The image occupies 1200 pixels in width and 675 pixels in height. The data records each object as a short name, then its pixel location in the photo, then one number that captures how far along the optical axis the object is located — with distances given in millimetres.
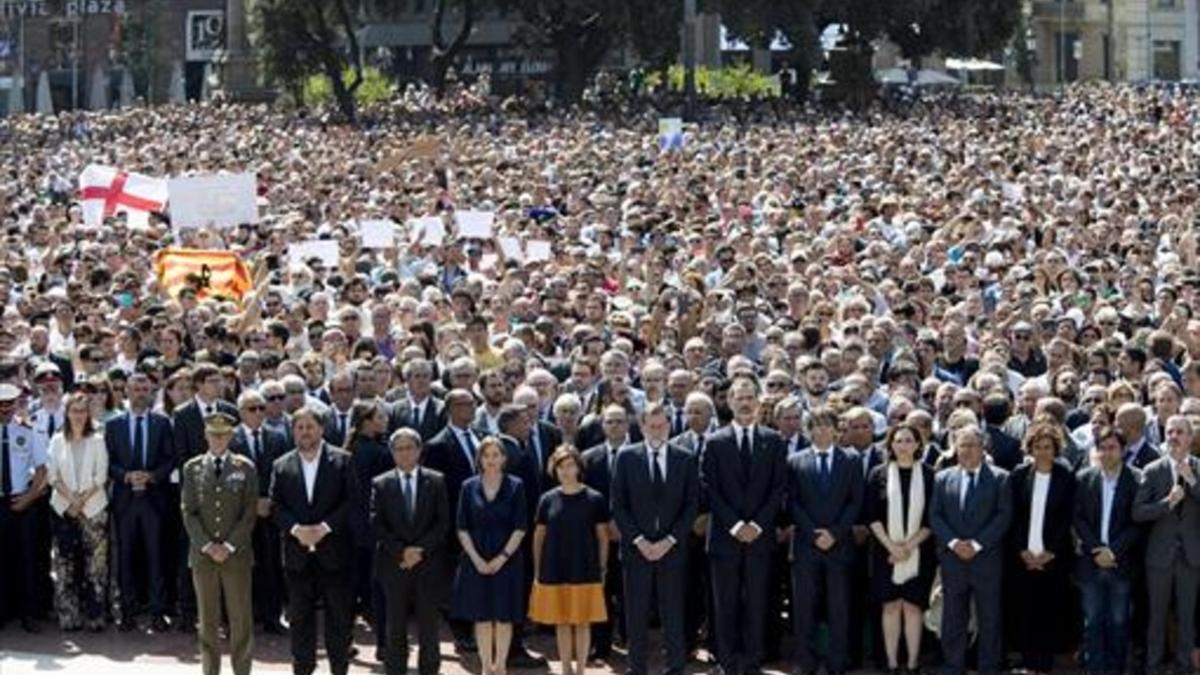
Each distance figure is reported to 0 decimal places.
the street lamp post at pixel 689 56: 71062
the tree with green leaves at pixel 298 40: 84688
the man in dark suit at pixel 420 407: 19703
